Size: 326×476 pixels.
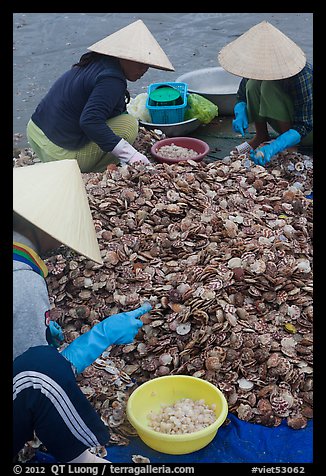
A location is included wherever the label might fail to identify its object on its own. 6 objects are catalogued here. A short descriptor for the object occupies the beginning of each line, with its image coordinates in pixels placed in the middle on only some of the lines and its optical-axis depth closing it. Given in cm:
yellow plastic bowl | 185
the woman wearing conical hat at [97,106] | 306
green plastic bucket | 394
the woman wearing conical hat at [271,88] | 330
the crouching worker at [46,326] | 163
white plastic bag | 402
